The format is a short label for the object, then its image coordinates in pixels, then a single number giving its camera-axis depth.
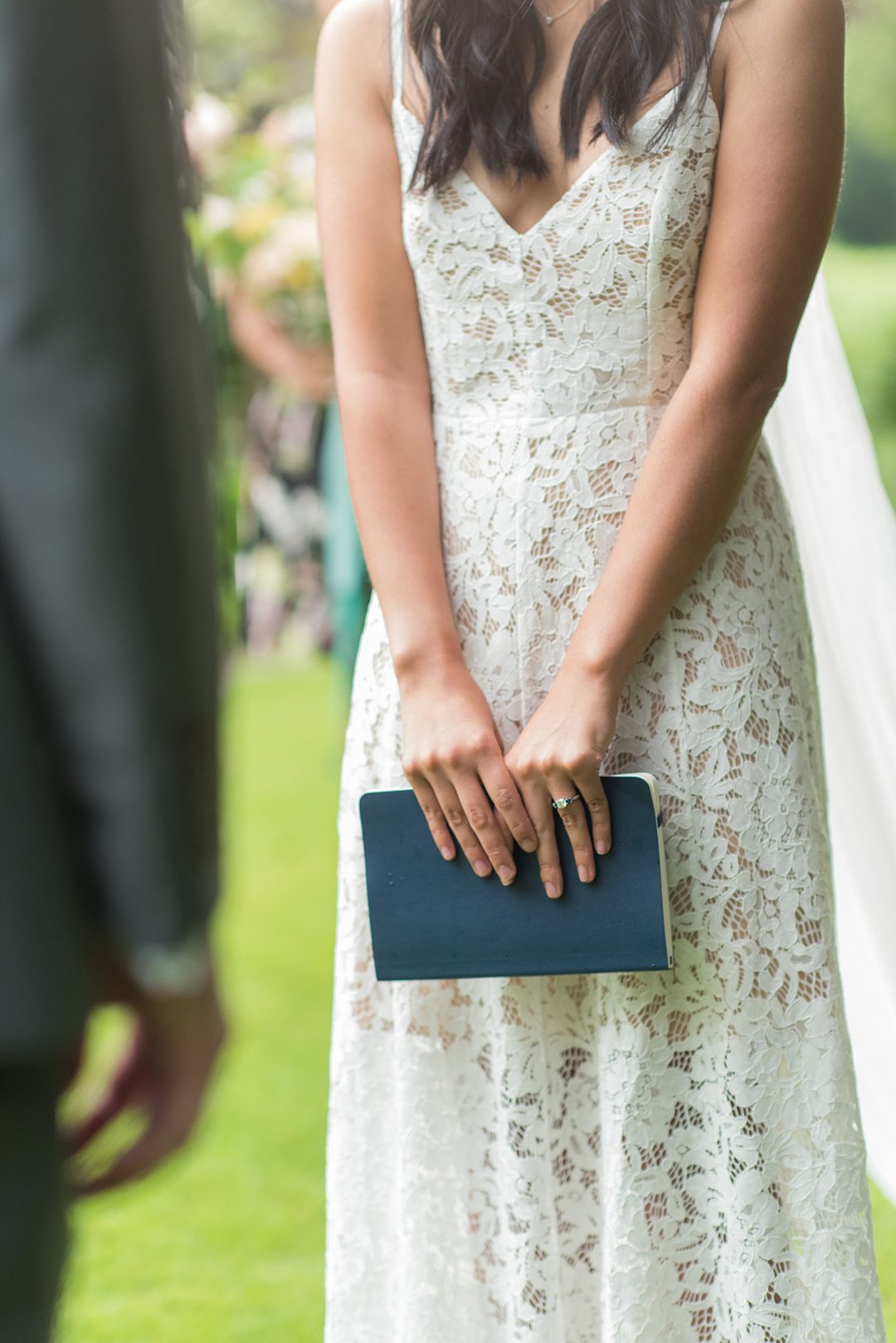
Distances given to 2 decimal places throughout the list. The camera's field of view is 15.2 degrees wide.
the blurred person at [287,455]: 5.42
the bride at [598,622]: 2.27
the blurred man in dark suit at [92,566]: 1.78
